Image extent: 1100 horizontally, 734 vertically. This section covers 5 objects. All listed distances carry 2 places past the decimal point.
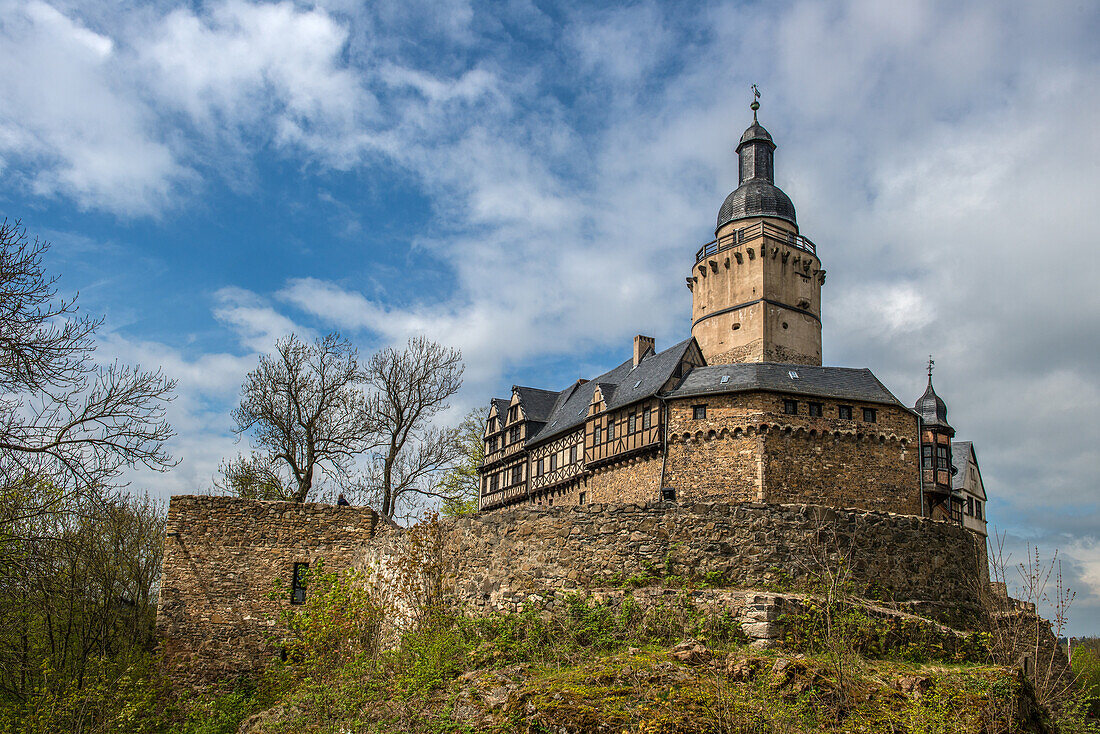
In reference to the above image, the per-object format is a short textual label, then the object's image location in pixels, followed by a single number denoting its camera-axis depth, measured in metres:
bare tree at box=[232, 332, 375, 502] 30.05
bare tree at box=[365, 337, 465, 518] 32.28
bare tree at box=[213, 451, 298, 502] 30.81
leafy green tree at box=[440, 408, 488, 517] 42.91
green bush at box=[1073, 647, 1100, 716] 20.75
